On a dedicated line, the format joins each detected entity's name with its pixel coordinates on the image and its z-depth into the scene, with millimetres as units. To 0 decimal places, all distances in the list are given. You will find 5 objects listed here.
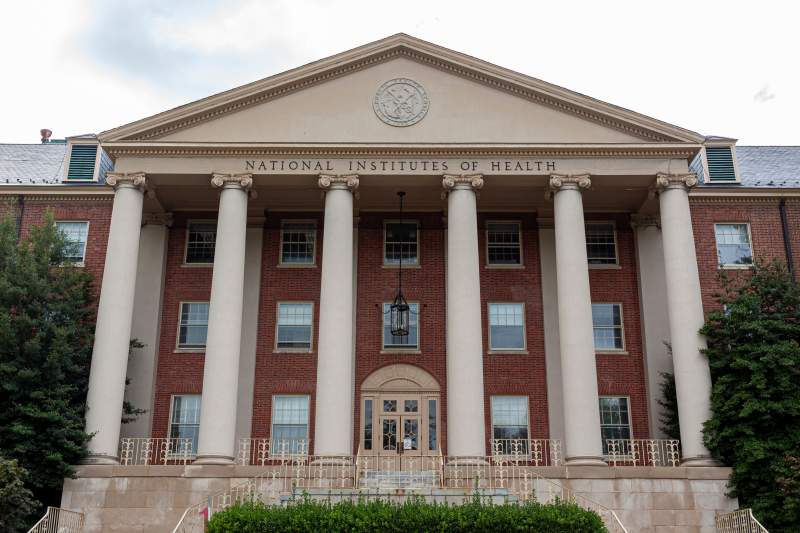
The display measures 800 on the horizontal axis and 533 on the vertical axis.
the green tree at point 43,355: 27656
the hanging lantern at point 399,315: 33156
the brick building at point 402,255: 30344
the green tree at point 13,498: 24531
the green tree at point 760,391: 27016
